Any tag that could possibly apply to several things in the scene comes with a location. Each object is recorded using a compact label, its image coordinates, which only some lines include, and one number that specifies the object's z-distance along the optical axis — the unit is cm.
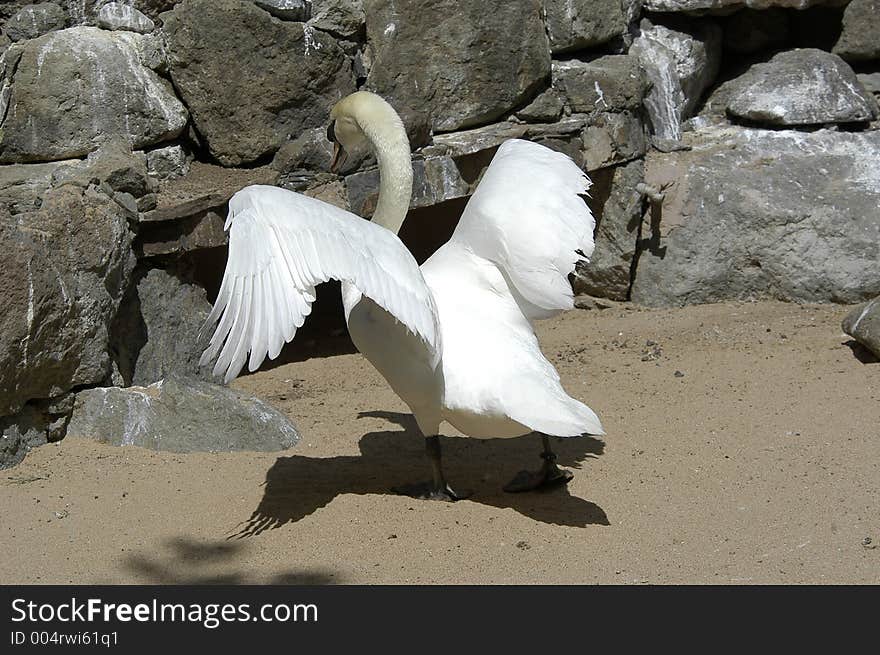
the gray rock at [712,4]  809
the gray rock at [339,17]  693
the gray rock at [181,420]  552
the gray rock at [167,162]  673
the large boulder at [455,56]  711
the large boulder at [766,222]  747
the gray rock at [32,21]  660
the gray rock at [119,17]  665
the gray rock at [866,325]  638
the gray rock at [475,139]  720
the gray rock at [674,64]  823
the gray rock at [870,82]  834
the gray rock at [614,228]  789
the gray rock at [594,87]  775
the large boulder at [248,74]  664
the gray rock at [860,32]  830
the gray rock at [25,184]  585
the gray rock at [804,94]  793
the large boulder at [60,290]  520
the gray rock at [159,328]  629
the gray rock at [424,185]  690
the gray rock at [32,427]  531
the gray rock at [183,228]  629
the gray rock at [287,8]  674
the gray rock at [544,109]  760
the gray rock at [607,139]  773
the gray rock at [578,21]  773
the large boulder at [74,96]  636
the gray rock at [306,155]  684
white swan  401
